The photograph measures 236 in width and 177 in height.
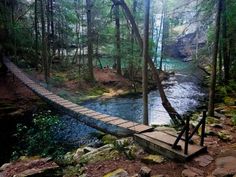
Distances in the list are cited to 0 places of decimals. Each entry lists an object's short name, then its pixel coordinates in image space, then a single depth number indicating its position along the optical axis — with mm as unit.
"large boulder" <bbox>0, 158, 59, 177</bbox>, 4285
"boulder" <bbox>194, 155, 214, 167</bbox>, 3709
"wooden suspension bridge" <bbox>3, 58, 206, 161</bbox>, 3868
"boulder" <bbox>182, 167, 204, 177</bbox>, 3420
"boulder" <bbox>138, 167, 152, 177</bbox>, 3586
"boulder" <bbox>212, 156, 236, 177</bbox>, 3367
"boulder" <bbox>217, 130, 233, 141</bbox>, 4878
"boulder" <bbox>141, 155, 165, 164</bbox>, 3940
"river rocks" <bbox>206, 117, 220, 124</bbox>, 6144
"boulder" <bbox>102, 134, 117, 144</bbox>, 6215
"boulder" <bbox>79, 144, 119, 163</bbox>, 4541
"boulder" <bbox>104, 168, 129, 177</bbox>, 3698
